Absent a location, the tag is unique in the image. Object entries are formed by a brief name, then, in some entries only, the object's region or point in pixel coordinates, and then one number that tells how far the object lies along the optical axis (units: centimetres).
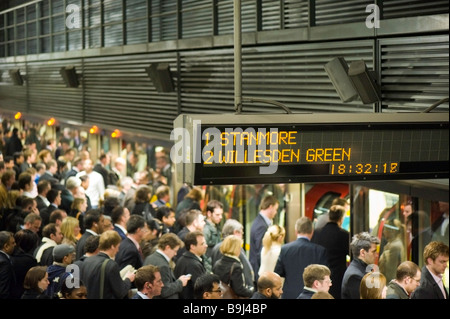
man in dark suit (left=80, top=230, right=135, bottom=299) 886
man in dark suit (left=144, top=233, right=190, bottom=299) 917
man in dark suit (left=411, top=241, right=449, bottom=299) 827
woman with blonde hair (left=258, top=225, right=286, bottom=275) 1054
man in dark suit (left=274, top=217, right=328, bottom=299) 984
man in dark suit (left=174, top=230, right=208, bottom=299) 966
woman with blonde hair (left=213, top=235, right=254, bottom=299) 958
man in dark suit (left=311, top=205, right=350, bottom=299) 1025
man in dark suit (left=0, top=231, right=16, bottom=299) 928
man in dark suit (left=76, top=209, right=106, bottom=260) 1028
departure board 630
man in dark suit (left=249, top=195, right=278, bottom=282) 1124
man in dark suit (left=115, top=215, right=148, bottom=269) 995
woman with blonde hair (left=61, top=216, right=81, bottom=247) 1016
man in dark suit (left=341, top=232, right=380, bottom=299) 891
